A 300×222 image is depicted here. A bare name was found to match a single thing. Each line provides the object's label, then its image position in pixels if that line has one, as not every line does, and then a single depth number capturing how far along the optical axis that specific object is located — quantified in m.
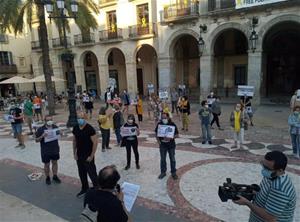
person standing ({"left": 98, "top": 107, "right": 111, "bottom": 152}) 8.70
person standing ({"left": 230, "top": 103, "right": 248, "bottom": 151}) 8.59
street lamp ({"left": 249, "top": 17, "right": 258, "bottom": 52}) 16.77
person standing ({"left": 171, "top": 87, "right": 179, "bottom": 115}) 16.25
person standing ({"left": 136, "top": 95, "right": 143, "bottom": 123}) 13.80
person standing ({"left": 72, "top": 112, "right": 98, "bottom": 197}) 5.52
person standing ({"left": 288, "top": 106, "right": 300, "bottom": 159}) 7.53
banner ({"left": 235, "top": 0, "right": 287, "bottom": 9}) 16.12
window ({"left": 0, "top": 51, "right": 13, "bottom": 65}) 33.19
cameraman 2.42
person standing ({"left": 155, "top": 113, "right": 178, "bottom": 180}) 6.34
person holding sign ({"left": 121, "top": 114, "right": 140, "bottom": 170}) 6.94
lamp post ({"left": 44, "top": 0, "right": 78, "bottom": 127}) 11.79
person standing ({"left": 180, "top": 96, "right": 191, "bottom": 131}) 11.12
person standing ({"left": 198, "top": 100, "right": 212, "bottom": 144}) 9.14
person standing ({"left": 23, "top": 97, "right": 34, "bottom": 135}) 12.30
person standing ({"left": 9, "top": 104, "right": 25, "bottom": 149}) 9.86
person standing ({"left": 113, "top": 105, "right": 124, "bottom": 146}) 9.24
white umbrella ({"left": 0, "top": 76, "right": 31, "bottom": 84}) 23.23
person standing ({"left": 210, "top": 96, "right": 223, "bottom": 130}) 11.43
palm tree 16.31
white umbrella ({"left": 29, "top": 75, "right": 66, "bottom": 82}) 22.83
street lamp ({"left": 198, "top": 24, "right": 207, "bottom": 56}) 19.03
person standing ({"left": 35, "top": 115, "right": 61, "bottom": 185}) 6.32
